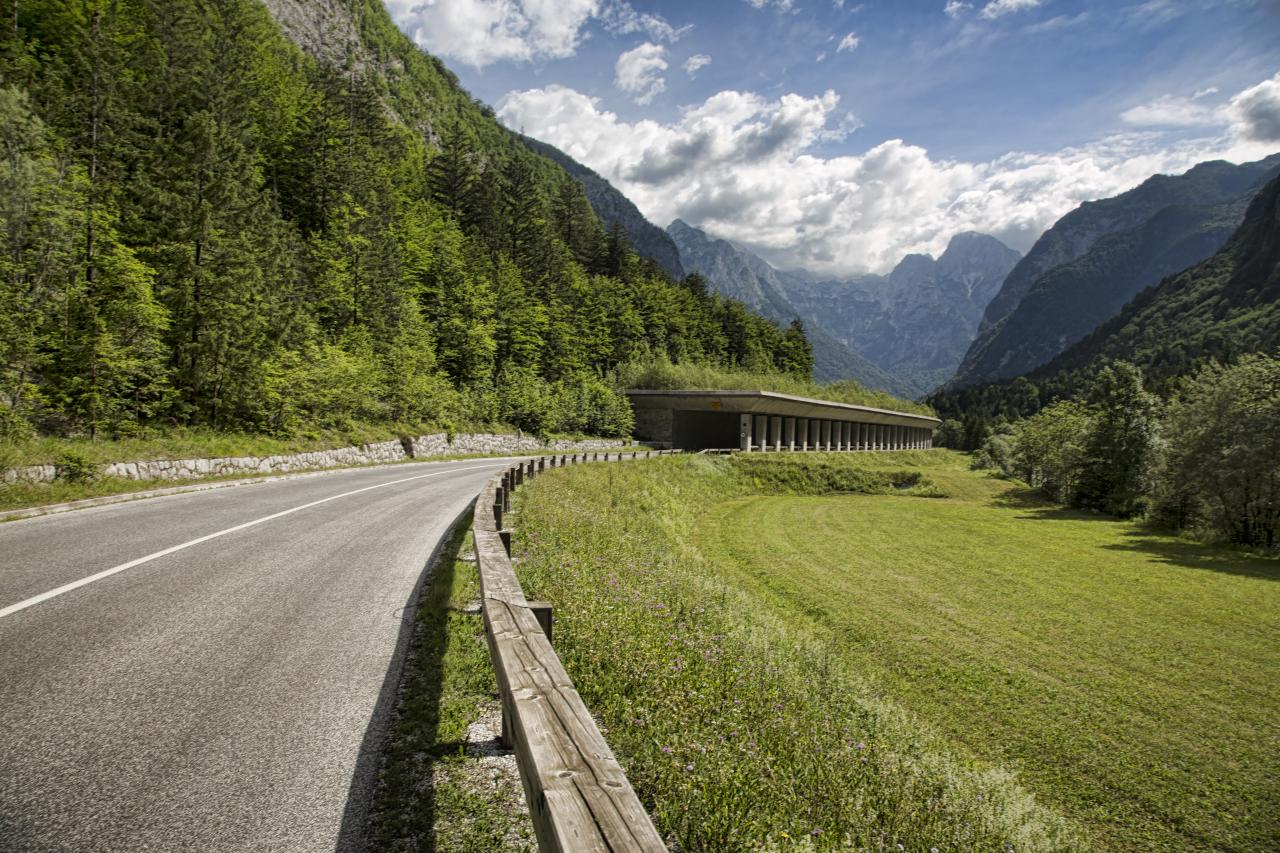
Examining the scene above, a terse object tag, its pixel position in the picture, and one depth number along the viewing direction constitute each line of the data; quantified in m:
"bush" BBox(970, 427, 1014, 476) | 69.44
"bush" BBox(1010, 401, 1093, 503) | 39.09
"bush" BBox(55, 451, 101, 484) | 12.77
